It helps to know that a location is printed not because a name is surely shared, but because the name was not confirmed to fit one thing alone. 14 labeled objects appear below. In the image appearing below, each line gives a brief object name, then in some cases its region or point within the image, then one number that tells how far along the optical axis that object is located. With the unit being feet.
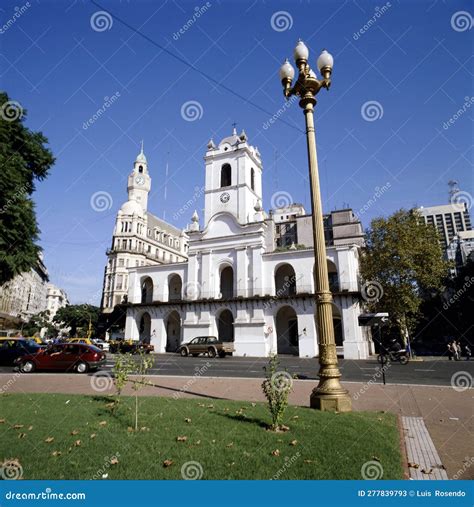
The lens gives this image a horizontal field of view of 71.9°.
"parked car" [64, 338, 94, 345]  97.42
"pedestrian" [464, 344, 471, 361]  79.73
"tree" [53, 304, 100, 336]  185.47
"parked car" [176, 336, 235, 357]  91.04
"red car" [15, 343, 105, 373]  53.78
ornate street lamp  24.32
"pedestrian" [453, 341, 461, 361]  77.77
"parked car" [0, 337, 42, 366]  62.49
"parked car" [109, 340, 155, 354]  104.19
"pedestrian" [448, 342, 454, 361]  80.84
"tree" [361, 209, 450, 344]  86.74
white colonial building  98.58
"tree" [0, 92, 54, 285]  49.85
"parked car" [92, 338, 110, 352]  115.03
